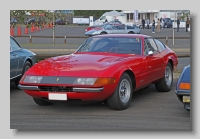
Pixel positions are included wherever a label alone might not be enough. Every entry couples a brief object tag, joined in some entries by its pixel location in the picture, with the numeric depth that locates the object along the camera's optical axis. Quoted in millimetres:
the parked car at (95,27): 36169
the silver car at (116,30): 34750
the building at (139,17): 45509
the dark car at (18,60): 8934
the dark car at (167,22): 52016
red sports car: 6594
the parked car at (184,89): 6387
